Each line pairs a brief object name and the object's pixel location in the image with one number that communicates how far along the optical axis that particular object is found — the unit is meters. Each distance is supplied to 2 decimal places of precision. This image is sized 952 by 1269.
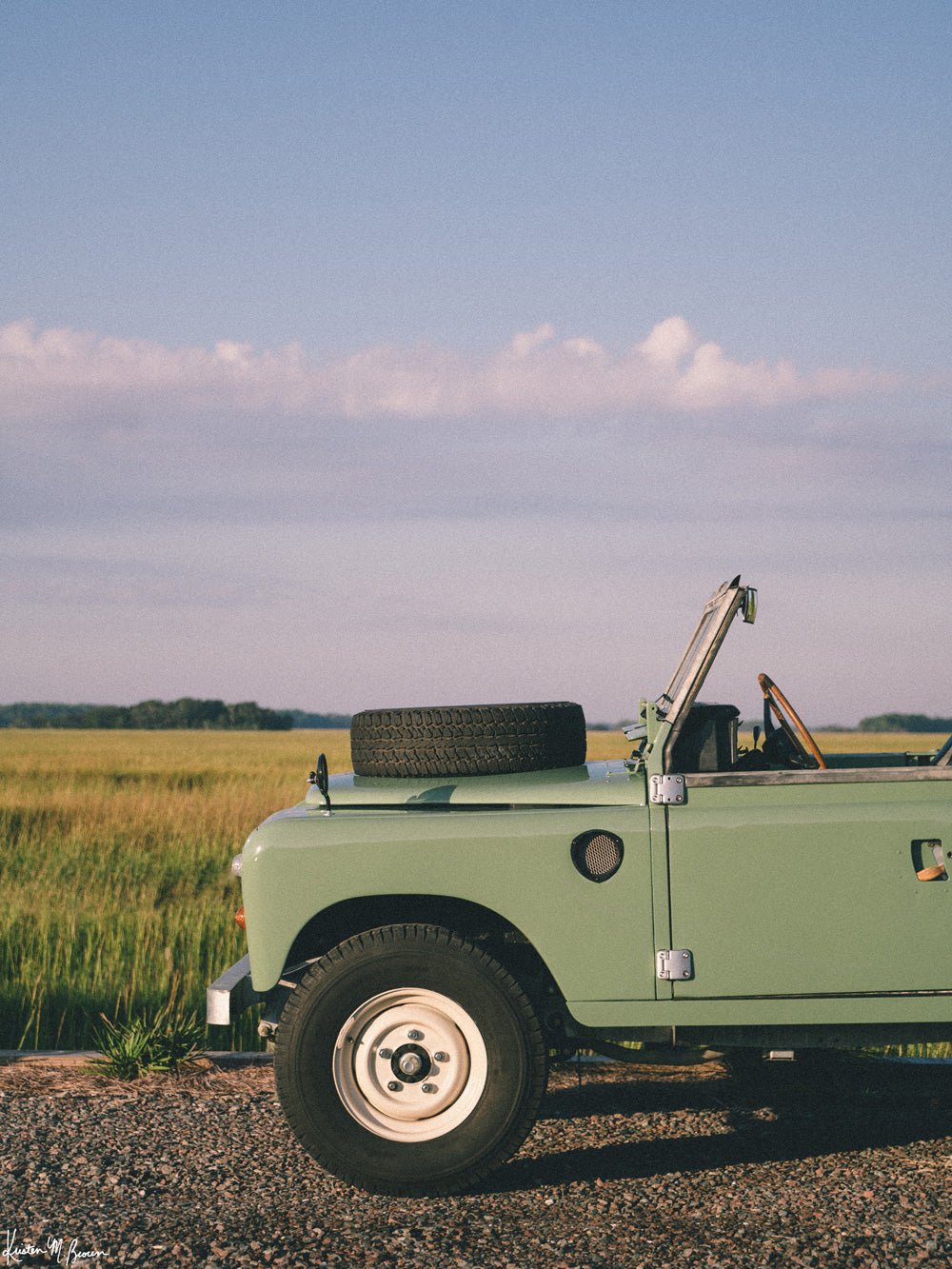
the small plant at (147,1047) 5.40
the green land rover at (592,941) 3.95
